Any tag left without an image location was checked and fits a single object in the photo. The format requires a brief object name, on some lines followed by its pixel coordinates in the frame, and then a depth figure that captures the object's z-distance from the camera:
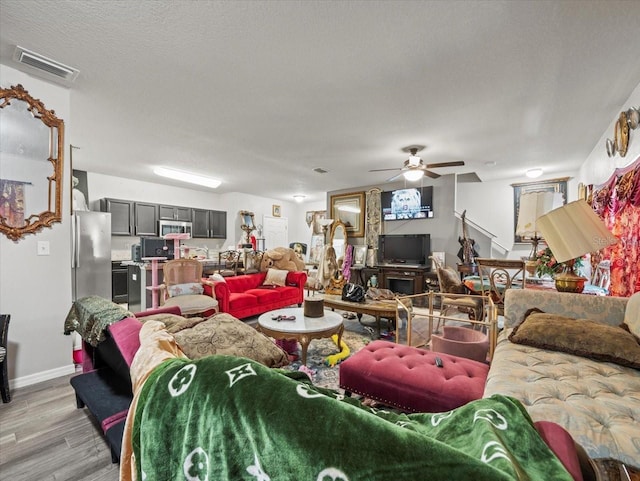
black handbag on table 3.54
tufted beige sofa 1.06
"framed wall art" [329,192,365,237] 6.67
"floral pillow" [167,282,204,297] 3.54
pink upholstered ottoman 1.55
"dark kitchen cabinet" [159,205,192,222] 6.16
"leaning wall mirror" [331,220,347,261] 6.66
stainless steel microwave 6.07
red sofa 3.84
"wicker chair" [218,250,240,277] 4.98
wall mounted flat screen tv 5.77
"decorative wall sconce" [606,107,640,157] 2.30
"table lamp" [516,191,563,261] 3.43
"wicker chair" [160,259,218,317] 3.38
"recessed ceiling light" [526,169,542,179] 4.99
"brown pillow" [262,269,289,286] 4.82
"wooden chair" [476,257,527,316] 3.06
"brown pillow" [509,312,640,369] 1.61
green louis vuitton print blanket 0.43
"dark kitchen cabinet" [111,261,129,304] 5.25
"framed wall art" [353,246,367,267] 6.50
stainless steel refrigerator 4.07
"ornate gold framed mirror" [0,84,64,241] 2.22
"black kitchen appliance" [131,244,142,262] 4.61
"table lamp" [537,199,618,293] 2.00
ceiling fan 3.90
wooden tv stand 5.40
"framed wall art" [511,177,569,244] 5.40
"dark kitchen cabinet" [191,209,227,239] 6.75
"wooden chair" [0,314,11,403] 1.97
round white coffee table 2.54
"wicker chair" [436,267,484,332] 3.60
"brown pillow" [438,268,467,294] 4.03
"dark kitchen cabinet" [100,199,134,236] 5.43
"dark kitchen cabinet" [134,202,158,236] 5.80
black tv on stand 5.73
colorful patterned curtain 2.24
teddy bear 5.05
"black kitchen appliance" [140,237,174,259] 4.44
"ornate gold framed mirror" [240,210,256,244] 7.61
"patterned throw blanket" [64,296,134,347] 1.44
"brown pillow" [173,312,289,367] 1.67
